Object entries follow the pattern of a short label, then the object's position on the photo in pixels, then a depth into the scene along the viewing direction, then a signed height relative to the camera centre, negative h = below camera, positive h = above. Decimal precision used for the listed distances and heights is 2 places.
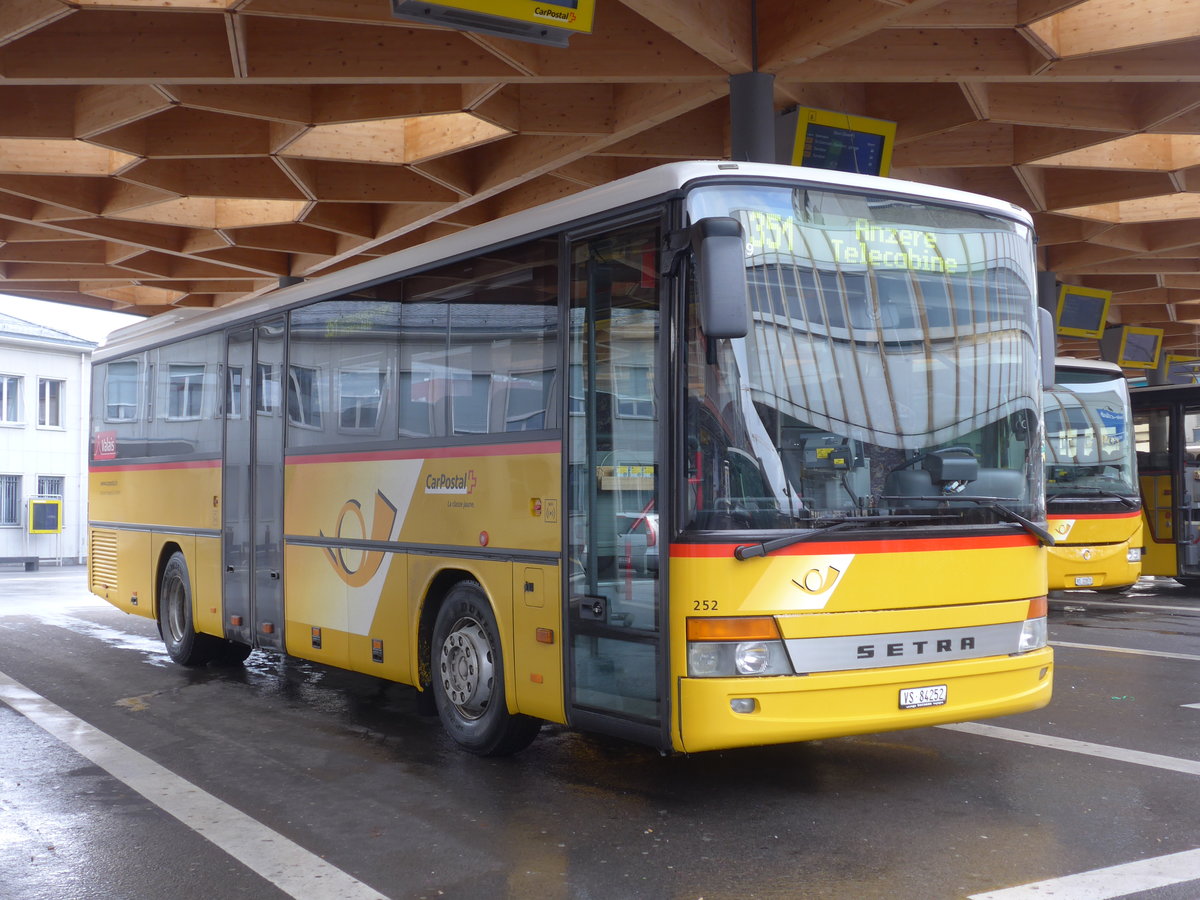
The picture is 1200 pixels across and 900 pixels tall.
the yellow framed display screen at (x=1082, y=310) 22.27 +2.97
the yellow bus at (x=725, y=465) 5.95 +0.05
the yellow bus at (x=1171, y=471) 18.89 +0.03
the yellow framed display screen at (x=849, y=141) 11.83 +3.25
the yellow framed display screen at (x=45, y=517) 36.34 -1.22
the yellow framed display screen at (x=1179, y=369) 35.19 +3.17
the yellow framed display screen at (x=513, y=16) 6.88 +2.69
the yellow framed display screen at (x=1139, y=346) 27.34 +2.86
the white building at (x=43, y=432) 39.12 +1.47
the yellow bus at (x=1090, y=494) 16.11 -0.28
